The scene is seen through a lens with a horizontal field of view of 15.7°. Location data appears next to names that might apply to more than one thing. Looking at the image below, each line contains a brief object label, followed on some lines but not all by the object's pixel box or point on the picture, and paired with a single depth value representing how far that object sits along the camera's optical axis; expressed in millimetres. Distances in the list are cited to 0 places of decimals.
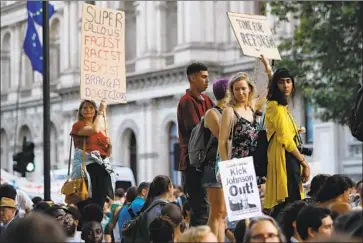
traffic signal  28969
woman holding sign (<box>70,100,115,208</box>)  13383
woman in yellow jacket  11242
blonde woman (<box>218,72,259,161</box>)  11047
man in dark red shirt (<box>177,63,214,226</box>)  12078
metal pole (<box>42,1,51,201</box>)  16906
